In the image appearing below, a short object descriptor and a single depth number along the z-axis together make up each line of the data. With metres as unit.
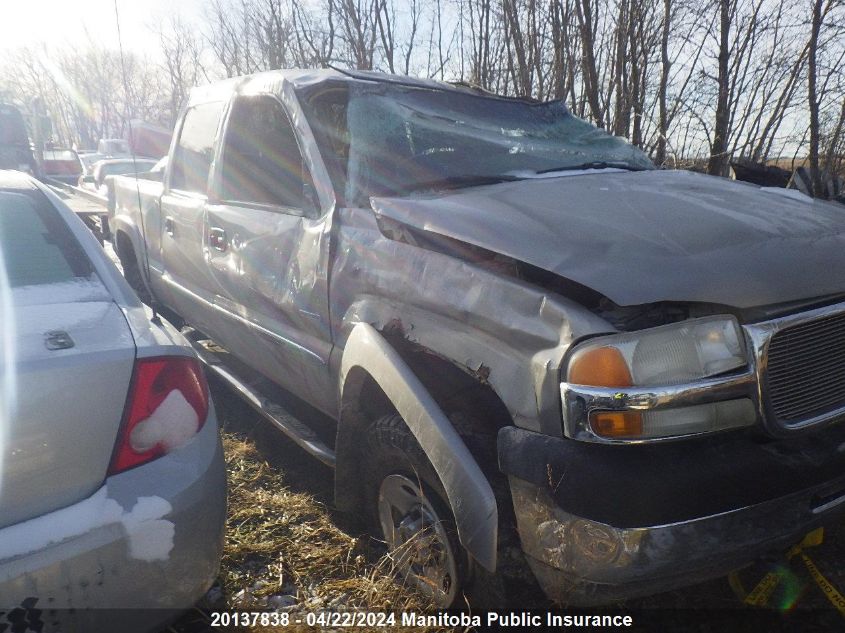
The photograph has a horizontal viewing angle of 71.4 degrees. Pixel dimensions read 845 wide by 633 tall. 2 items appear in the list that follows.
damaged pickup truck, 1.44
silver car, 1.36
